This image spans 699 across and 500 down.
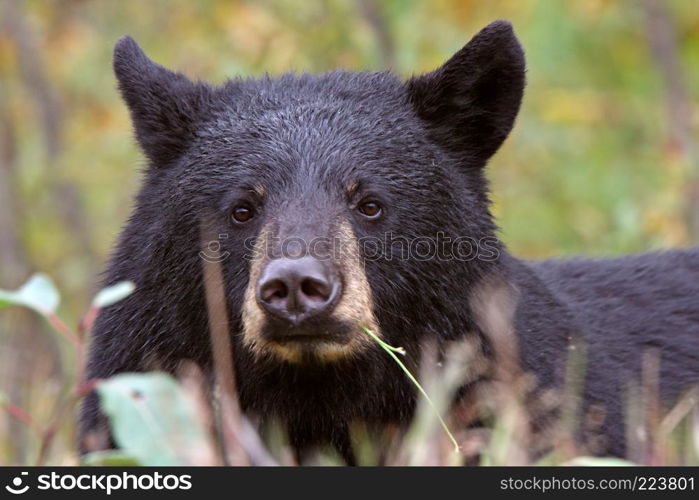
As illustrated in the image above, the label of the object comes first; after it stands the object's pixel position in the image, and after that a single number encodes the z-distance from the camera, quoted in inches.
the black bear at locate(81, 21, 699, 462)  362.6
